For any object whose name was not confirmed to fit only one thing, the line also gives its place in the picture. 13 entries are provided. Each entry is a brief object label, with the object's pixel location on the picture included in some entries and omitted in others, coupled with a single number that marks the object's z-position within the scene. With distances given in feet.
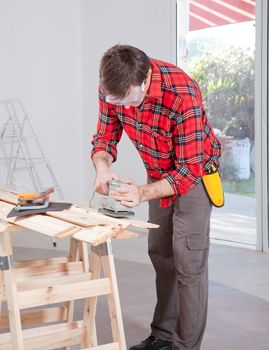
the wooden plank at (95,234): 8.47
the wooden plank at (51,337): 10.32
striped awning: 20.26
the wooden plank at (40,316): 11.00
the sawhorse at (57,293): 9.36
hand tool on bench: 9.91
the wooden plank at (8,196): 11.04
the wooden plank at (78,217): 9.17
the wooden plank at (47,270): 10.42
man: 9.30
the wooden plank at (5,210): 9.50
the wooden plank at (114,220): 8.96
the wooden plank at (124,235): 8.85
